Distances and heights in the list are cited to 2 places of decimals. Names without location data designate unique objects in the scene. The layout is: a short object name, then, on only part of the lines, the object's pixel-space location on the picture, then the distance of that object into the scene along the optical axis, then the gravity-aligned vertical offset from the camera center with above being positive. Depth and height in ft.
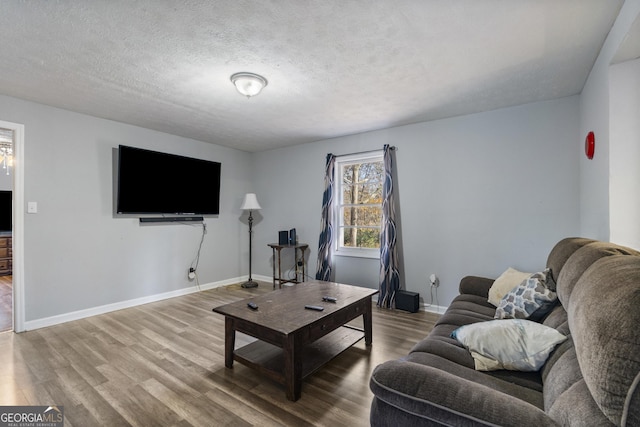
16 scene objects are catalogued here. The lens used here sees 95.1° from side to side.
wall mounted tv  12.19 +1.52
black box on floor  11.69 -3.51
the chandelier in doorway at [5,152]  15.80 +3.67
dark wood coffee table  6.35 -2.73
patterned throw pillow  5.80 -1.78
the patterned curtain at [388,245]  12.35 -1.31
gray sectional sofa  2.33 -1.88
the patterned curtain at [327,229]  14.37 -0.70
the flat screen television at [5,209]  18.95 +0.59
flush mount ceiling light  8.05 +3.72
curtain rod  12.82 +2.94
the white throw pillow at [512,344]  4.46 -2.11
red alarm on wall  7.63 +1.82
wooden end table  14.76 -1.83
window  13.76 +0.53
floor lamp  16.15 +0.65
